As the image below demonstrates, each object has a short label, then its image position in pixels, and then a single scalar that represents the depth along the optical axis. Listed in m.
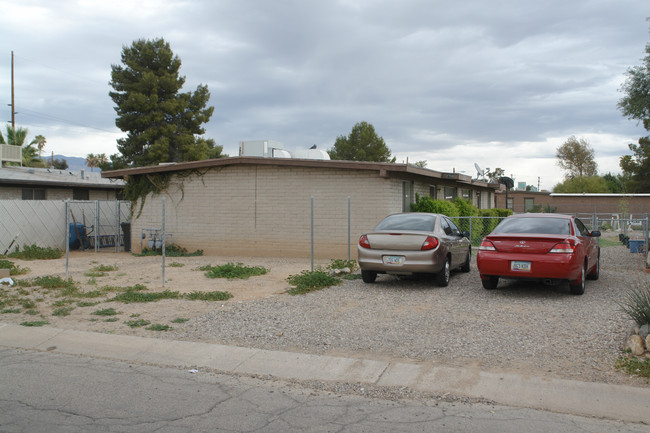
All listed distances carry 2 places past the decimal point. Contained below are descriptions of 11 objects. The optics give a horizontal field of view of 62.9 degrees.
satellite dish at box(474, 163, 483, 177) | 28.16
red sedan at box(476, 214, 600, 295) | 9.31
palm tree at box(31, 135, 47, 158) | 56.56
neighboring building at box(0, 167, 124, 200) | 22.16
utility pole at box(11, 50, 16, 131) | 40.31
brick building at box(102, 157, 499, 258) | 16.48
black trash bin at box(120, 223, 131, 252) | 20.48
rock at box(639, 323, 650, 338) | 6.15
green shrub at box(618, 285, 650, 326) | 6.33
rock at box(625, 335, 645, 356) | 5.98
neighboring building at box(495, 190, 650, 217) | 43.12
